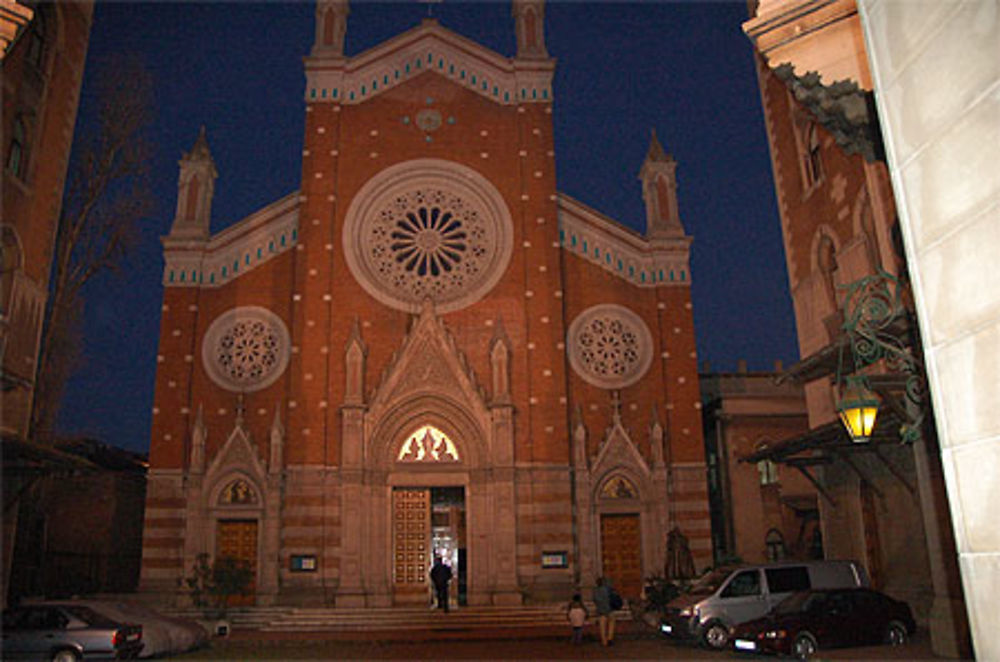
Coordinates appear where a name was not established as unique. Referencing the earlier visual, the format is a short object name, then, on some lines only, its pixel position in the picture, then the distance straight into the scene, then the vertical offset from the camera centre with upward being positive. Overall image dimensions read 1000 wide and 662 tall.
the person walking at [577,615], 17.41 -1.30
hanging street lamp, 9.99 +1.70
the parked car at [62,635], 13.98 -1.21
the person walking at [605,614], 17.48 -1.31
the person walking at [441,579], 22.67 -0.62
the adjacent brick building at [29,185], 16.70 +8.24
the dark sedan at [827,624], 14.59 -1.37
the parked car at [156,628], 15.19 -1.31
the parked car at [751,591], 15.98 -0.82
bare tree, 21.89 +9.52
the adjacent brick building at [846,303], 7.56 +4.39
